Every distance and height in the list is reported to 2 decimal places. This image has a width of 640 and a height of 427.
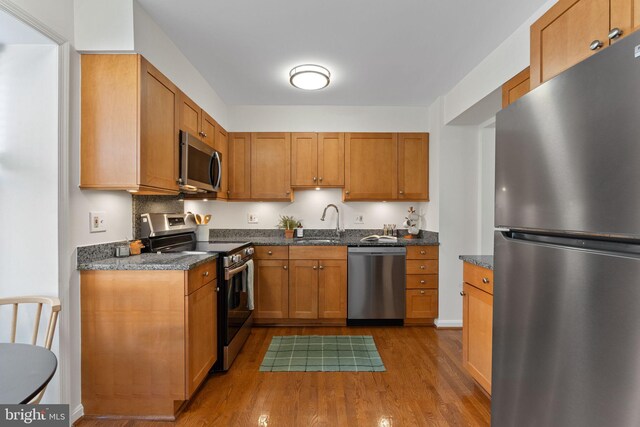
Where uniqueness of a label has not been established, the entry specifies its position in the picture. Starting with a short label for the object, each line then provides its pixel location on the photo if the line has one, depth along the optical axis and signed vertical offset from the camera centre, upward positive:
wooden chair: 1.29 -0.42
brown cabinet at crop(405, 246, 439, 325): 3.30 -0.78
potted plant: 3.66 -0.15
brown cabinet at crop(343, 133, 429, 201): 3.58 +0.48
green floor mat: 2.40 -1.21
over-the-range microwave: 2.28 +0.38
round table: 0.76 -0.44
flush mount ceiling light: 2.59 +1.16
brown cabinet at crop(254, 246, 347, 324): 3.28 -0.76
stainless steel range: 2.35 -0.45
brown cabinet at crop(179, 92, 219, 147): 2.36 +0.77
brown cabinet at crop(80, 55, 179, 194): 1.78 +0.52
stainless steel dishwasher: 3.26 -0.77
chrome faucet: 3.74 -0.11
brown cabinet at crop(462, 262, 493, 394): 1.83 -0.70
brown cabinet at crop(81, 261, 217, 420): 1.78 -0.75
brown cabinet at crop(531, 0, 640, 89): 1.08 +0.72
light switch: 1.86 -0.07
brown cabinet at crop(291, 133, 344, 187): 3.58 +0.63
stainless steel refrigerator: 0.67 -0.10
